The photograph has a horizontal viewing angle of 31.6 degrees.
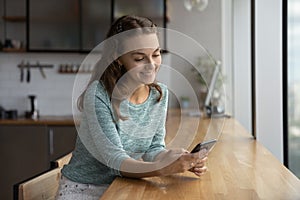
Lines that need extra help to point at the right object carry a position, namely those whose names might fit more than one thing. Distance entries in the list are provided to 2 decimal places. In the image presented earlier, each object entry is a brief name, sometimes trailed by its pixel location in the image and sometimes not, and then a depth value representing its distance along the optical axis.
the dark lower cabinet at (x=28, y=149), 4.84
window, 2.61
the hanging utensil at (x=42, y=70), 5.38
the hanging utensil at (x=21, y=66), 5.38
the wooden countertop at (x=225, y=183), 1.40
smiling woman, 1.52
